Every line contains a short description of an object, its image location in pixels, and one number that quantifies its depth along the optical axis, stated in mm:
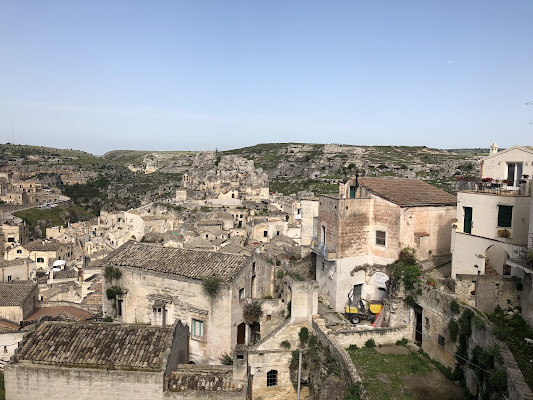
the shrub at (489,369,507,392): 13297
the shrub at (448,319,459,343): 17656
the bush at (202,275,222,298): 21031
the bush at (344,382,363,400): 15578
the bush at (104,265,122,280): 24047
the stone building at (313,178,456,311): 25312
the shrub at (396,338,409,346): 21188
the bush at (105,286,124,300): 23969
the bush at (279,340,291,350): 21125
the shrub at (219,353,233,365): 20953
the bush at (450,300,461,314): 17727
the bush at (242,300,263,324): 22094
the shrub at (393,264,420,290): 21103
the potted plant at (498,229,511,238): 19297
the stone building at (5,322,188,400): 16656
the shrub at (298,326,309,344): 21312
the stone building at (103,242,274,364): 21312
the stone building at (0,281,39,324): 32594
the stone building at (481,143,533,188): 21000
